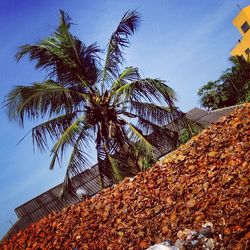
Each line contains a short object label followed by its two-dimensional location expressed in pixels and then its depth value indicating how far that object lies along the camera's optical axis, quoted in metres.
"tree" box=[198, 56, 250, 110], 30.64
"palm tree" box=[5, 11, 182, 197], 8.88
